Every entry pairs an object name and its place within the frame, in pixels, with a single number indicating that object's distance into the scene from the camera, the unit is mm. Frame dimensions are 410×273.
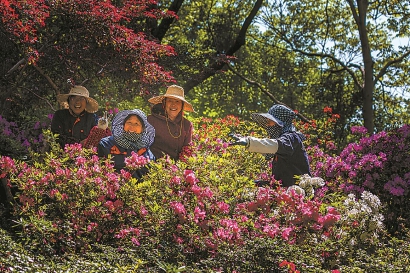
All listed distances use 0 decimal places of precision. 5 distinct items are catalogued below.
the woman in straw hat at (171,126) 6594
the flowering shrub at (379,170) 7391
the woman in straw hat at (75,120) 6930
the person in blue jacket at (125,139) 5984
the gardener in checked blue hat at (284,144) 5875
